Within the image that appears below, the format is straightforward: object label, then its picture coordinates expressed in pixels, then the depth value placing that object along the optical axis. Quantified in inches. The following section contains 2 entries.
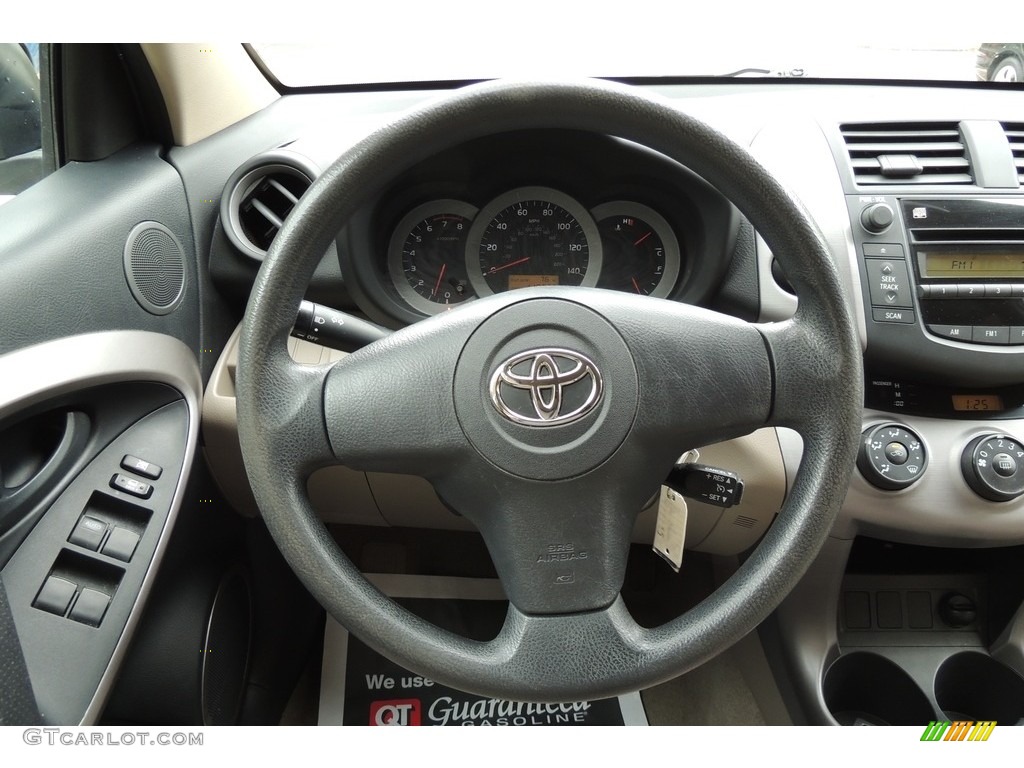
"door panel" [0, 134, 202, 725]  33.7
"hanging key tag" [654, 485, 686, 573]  34.8
